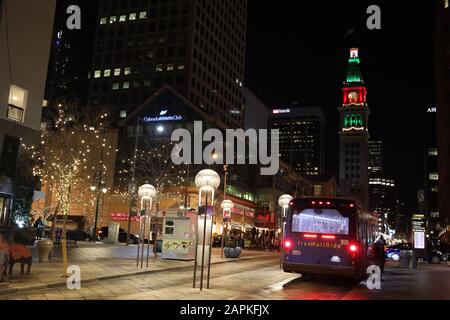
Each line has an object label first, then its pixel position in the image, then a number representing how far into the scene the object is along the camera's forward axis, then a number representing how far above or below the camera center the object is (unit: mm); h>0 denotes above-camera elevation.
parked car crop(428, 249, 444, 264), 34741 -757
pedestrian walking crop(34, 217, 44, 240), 35581 +284
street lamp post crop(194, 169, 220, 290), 15605 +1901
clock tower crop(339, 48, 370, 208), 171250 +41186
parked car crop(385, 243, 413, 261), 41375 -540
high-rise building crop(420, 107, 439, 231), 135625 +23300
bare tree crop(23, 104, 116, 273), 33344 +6010
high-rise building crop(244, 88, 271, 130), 133625 +38037
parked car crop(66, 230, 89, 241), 42844 -159
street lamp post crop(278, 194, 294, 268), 27000 +2282
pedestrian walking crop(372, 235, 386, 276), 19906 -328
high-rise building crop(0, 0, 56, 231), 19812 +6793
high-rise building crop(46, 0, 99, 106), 139375 +54119
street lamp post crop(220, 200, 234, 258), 33806 +2227
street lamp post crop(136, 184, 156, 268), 22683 +2089
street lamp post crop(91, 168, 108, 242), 35750 +3963
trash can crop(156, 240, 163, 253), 31906 -644
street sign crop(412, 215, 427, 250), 32375 +586
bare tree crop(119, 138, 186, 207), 51278 +7713
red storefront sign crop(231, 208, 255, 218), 67575 +4098
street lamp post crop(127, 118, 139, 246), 40312 +3646
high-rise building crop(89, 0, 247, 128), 99375 +39661
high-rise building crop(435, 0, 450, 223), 72188 +24992
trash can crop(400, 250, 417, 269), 27625 -750
